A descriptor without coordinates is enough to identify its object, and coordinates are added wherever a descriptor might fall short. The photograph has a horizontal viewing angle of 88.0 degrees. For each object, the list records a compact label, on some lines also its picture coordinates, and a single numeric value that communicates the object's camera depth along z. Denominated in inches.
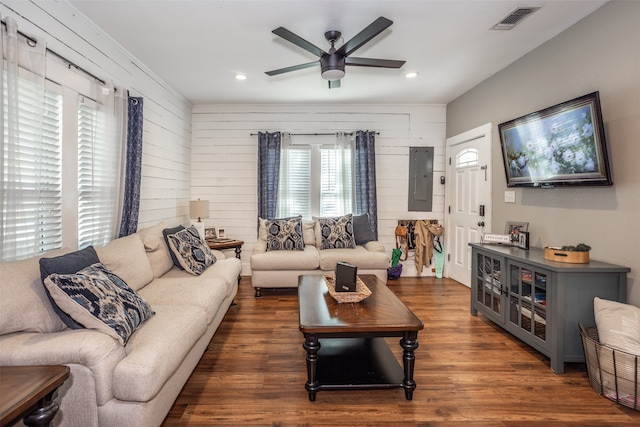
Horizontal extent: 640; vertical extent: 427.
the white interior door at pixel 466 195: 160.9
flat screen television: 94.9
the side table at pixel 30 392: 40.8
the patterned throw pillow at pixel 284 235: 177.2
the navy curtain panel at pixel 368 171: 198.2
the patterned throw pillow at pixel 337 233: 183.0
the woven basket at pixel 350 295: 94.5
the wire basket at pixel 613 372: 76.7
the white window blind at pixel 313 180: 203.8
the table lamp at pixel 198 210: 177.5
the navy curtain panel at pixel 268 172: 198.1
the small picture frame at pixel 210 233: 197.5
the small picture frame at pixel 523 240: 124.1
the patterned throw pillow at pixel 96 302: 66.1
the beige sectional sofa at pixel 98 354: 59.8
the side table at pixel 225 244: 170.5
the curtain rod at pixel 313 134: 202.7
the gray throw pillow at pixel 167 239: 129.3
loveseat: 164.9
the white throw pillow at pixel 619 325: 78.8
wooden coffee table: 78.8
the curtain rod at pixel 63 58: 79.0
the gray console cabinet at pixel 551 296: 91.8
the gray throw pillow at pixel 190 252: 126.2
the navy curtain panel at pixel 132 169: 124.5
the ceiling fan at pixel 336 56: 95.4
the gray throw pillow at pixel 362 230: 190.1
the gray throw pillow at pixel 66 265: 67.8
